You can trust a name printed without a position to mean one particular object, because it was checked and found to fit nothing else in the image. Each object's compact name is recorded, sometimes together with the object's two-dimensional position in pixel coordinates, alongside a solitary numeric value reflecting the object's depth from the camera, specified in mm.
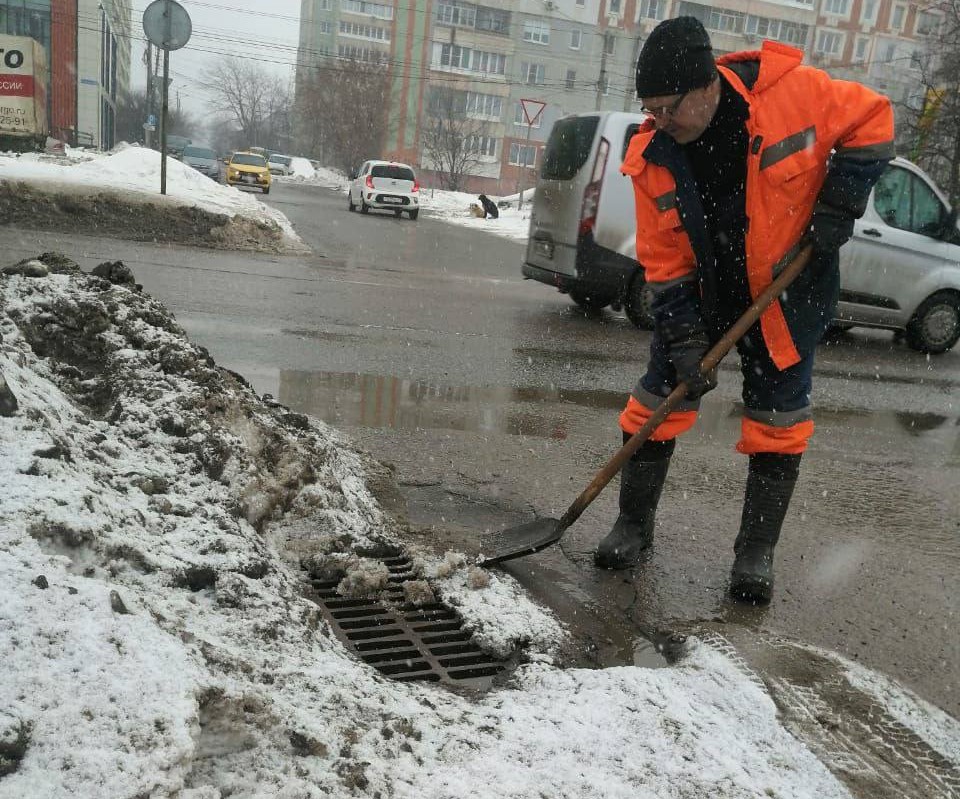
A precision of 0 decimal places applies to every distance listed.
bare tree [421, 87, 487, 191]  46781
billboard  20953
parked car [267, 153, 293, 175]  53269
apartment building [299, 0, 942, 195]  59094
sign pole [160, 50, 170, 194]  11742
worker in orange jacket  2588
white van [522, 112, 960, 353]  8453
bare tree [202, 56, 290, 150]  83562
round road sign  11828
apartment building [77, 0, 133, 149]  40656
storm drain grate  2273
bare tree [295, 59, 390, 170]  54281
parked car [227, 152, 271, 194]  31078
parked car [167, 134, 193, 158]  41775
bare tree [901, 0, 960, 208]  22094
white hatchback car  25438
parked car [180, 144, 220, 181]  32781
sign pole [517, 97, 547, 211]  22500
